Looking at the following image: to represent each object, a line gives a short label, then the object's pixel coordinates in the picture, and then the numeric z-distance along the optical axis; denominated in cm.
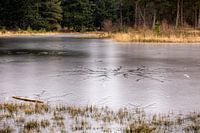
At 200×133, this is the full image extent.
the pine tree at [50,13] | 7481
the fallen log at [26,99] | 1038
